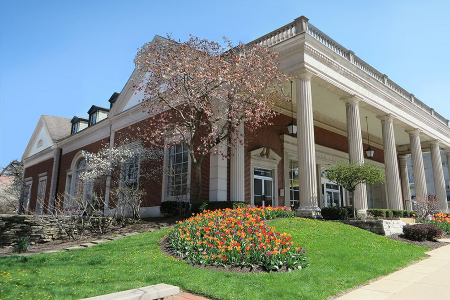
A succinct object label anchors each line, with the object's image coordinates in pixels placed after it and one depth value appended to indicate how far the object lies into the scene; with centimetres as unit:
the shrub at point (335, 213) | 1267
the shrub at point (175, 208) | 1563
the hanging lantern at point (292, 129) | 1628
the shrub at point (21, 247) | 970
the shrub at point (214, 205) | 1373
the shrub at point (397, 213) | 1519
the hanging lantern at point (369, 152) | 2079
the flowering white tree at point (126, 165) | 1819
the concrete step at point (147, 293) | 465
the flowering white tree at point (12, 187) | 3269
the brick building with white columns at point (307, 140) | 1436
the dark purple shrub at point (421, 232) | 1195
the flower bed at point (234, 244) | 689
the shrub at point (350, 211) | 1427
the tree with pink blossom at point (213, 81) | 1299
